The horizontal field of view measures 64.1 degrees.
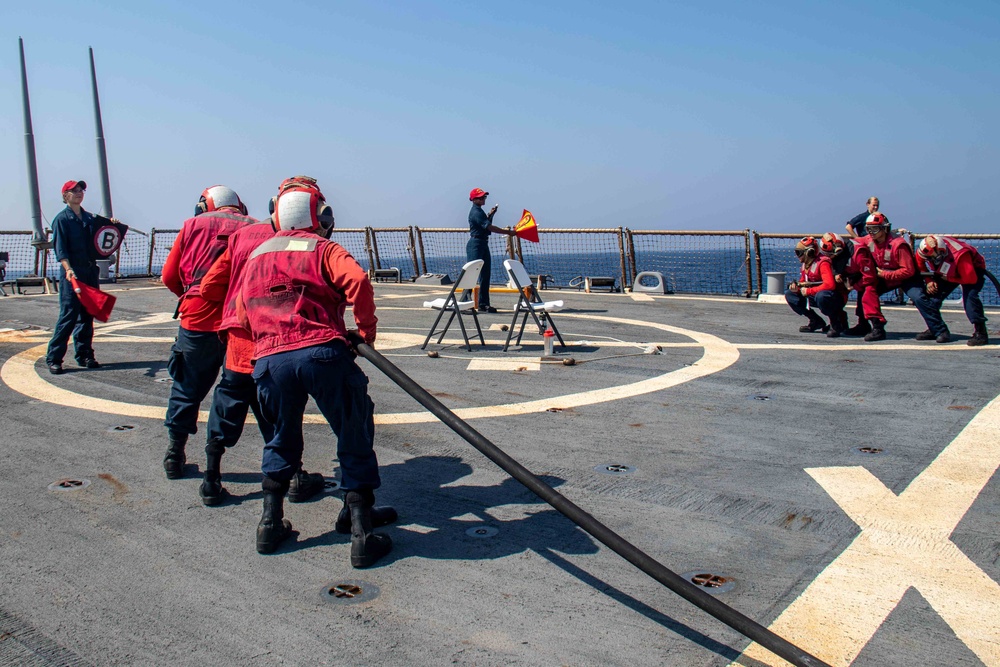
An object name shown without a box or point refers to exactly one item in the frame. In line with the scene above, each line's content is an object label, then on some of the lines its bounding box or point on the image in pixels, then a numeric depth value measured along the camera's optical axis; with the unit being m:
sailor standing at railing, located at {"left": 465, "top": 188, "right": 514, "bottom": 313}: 12.93
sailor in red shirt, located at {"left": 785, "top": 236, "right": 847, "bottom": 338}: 10.35
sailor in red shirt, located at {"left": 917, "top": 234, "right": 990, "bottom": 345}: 9.24
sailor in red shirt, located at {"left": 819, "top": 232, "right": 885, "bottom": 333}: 10.06
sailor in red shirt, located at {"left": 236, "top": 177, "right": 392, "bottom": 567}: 3.70
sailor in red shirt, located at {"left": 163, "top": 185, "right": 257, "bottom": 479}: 5.01
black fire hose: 2.68
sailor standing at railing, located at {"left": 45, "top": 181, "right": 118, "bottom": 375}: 8.24
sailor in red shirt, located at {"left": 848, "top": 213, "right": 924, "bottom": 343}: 9.84
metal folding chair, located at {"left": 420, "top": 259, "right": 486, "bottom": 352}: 9.30
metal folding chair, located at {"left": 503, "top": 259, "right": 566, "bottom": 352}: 9.15
